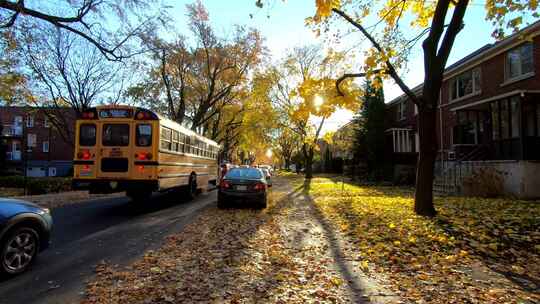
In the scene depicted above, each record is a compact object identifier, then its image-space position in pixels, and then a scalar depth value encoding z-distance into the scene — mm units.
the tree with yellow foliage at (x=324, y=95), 12453
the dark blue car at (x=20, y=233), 4672
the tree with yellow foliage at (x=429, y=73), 9336
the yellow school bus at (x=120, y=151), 10266
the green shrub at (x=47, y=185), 19812
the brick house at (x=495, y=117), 14219
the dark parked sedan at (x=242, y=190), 11391
